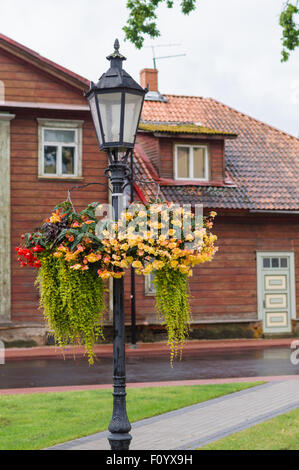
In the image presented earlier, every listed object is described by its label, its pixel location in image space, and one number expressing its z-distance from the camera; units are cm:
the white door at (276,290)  2100
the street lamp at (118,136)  611
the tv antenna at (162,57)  2534
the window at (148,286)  1974
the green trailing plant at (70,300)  593
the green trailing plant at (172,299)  600
